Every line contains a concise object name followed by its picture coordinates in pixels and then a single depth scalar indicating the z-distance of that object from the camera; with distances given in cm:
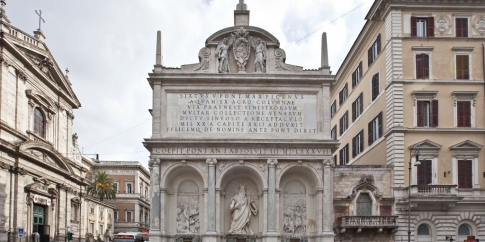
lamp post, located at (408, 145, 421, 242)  3931
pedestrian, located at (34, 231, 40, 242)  4525
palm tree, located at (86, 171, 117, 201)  8012
